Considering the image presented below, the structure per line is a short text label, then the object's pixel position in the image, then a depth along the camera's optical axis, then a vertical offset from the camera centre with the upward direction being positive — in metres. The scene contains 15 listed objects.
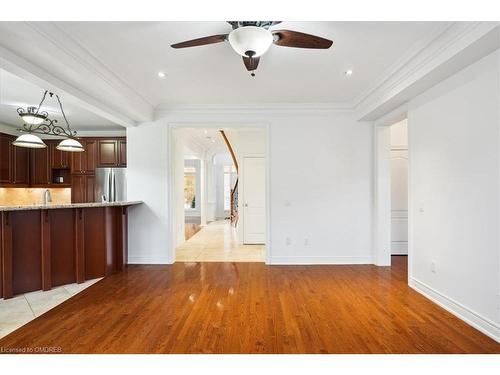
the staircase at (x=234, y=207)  9.98 -0.91
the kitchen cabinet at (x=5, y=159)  5.44 +0.54
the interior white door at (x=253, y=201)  6.43 -0.40
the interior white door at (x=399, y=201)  5.16 -0.34
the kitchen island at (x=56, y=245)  3.14 -0.78
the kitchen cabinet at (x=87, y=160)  5.85 +0.54
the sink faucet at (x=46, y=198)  4.11 -0.19
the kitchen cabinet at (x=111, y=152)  5.82 +0.70
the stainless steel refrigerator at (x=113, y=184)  5.62 +0.02
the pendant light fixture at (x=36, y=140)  3.88 +0.65
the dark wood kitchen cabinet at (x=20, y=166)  5.70 +0.42
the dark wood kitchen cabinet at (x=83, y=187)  5.87 -0.04
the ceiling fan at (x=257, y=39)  2.08 +1.17
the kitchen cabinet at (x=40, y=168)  6.00 +0.38
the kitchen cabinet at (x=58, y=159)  5.97 +0.58
